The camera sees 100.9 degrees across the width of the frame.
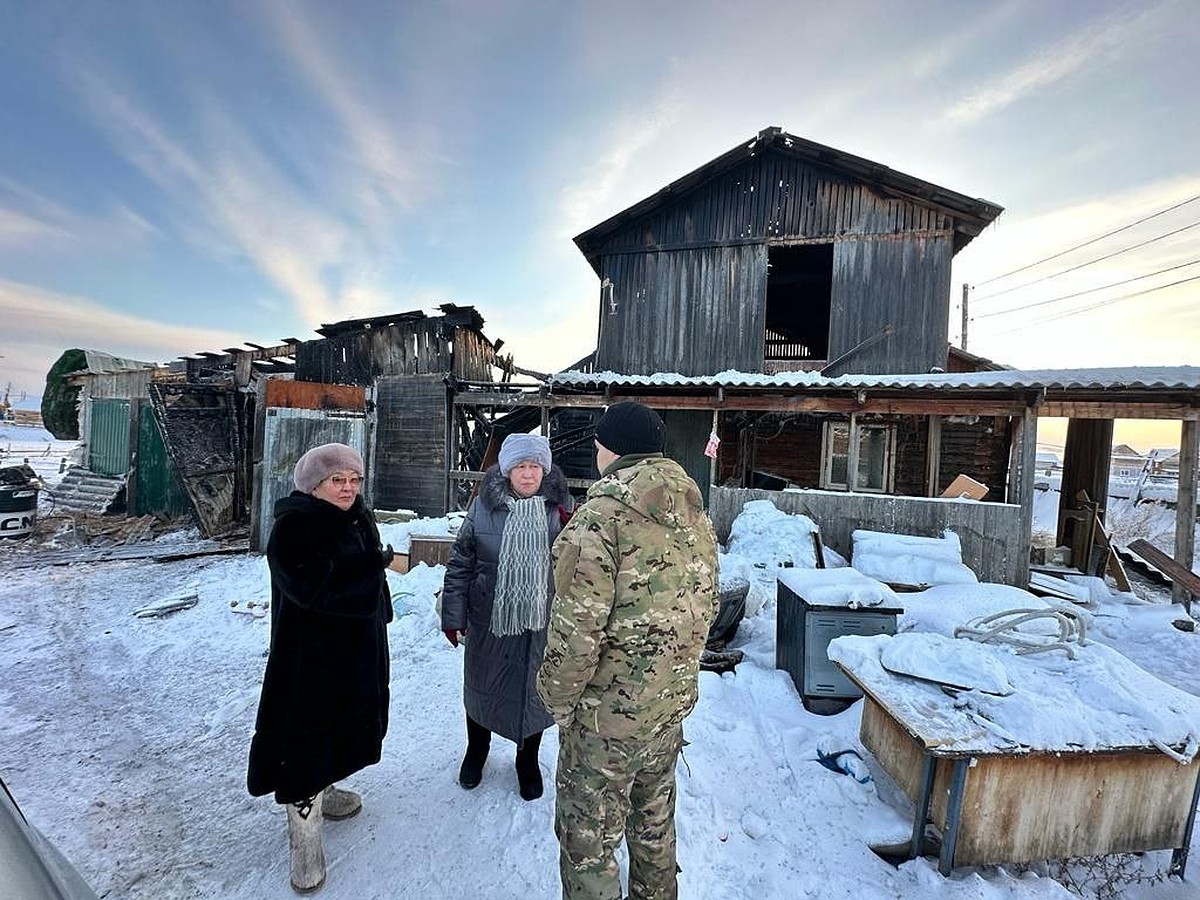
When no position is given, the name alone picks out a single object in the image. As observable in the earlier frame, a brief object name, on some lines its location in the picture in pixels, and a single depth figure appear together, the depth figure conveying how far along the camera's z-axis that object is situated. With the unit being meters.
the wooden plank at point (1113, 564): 8.36
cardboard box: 7.88
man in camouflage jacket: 1.78
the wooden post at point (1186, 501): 6.96
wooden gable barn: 9.09
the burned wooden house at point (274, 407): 8.97
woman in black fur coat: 2.05
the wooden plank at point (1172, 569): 7.05
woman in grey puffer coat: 2.72
